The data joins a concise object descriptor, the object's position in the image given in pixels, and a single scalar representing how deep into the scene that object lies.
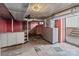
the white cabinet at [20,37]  3.31
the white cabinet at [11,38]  2.99
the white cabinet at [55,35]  3.57
